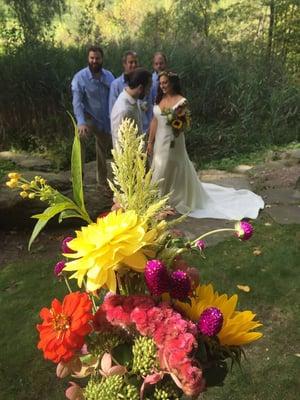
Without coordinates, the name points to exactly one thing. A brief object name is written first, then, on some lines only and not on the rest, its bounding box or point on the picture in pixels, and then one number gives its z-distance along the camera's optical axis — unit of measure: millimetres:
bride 5926
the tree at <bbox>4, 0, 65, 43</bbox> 10719
